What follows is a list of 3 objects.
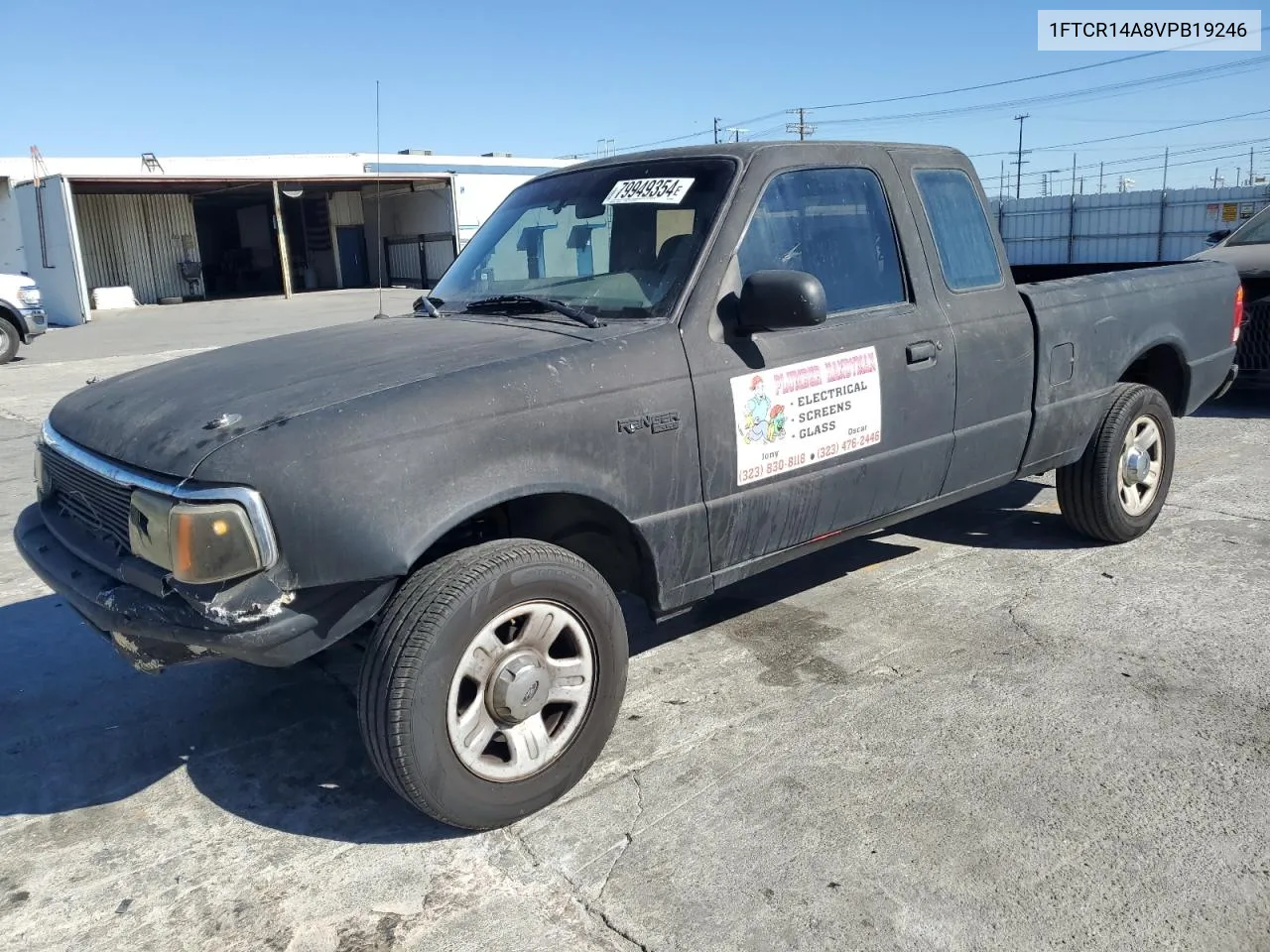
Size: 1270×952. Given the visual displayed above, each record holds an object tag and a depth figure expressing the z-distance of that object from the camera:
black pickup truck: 2.72
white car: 16.11
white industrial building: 27.30
